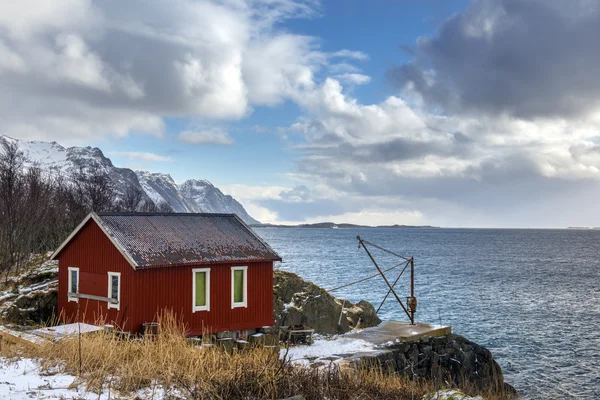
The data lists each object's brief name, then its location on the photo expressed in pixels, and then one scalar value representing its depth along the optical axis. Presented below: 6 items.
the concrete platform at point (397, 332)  23.44
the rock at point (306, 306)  29.70
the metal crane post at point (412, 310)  26.61
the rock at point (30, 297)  22.55
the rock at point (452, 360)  22.48
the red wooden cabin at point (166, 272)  20.25
